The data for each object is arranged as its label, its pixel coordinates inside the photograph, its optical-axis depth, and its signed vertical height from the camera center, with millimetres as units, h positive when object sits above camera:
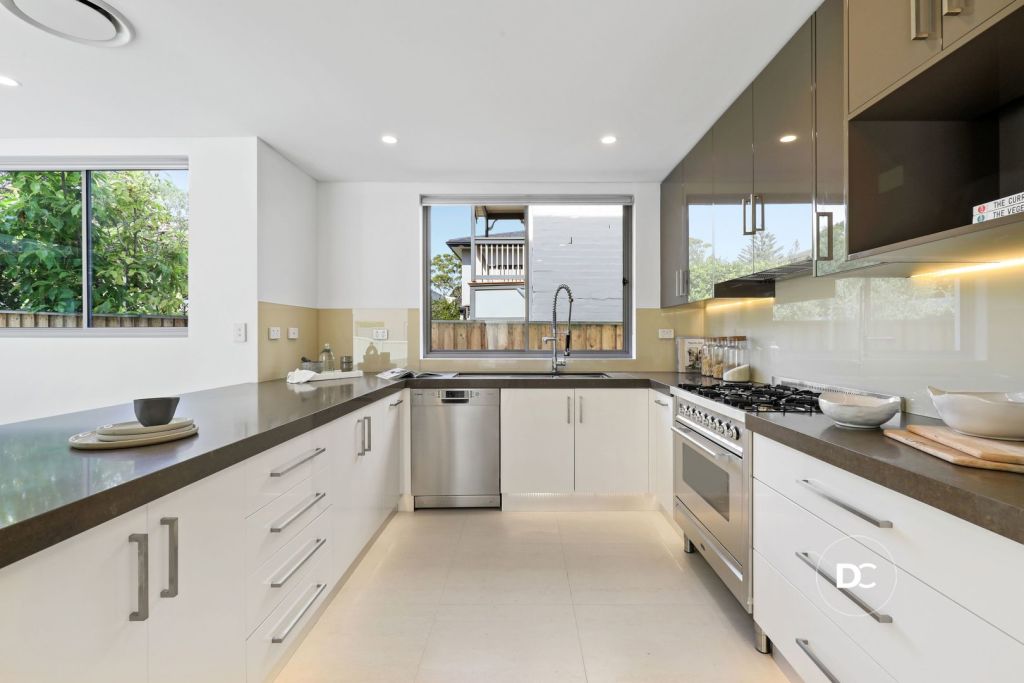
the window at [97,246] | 2852 +605
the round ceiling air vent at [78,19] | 1604 +1204
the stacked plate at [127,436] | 1141 -263
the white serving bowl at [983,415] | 1034 -187
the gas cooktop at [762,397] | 1739 -264
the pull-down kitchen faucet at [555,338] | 3445 +3
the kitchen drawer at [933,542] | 777 -431
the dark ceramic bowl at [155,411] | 1261 -205
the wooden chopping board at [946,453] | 917 -266
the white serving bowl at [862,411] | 1317 -223
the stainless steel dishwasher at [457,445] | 3043 -731
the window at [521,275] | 3652 +525
